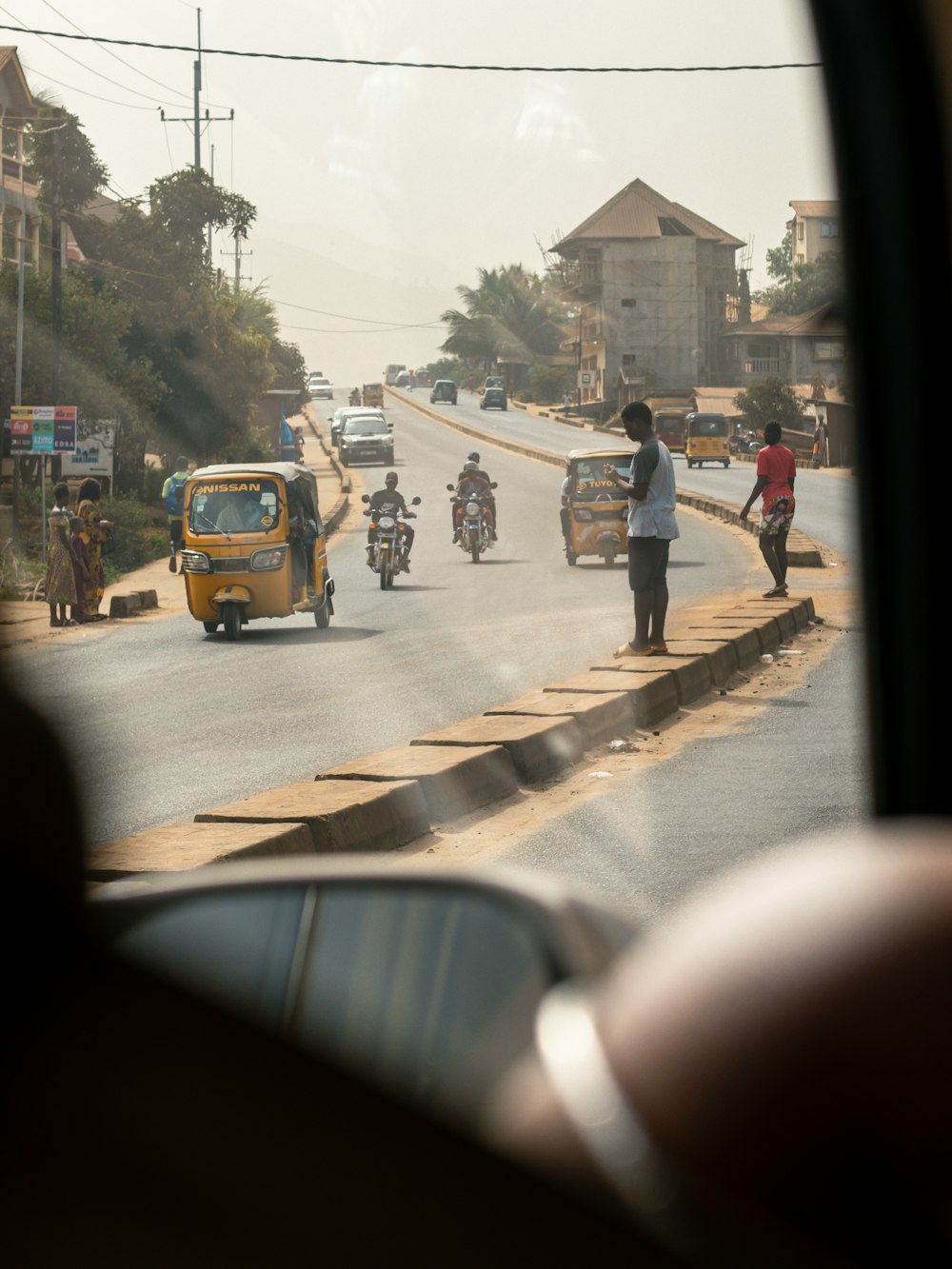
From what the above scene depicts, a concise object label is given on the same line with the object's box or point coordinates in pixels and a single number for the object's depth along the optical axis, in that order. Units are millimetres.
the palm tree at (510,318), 114438
